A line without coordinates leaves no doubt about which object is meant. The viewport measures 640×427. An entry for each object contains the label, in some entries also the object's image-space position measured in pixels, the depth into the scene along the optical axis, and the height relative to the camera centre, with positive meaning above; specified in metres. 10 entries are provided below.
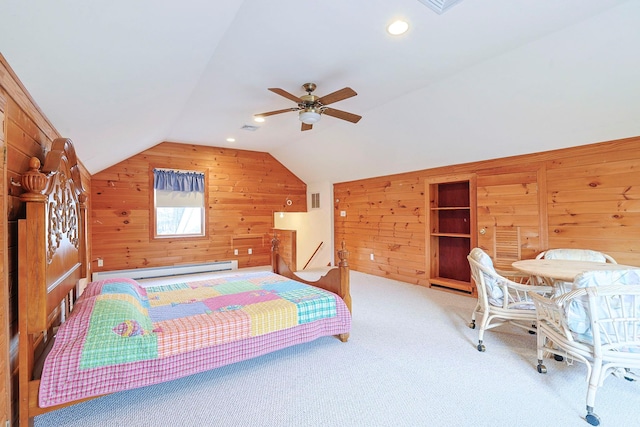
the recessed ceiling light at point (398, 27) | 2.34 +1.47
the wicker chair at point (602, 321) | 1.83 -0.71
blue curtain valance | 5.93 +0.71
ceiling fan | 2.98 +1.13
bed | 1.62 -0.80
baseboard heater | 5.40 -1.05
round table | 2.48 -0.53
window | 6.00 +0.26
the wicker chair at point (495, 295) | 2.67 -0.79
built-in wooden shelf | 5.04 -0.34
